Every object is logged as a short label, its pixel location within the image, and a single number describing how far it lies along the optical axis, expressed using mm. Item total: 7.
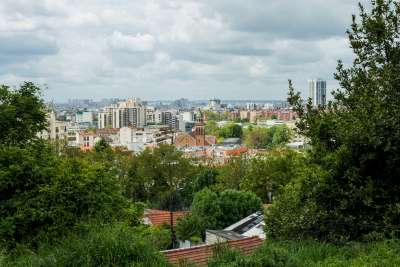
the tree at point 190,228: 19516
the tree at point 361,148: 8211
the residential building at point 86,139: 88875
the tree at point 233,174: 30188
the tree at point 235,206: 21516
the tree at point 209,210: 20922
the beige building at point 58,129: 69525
